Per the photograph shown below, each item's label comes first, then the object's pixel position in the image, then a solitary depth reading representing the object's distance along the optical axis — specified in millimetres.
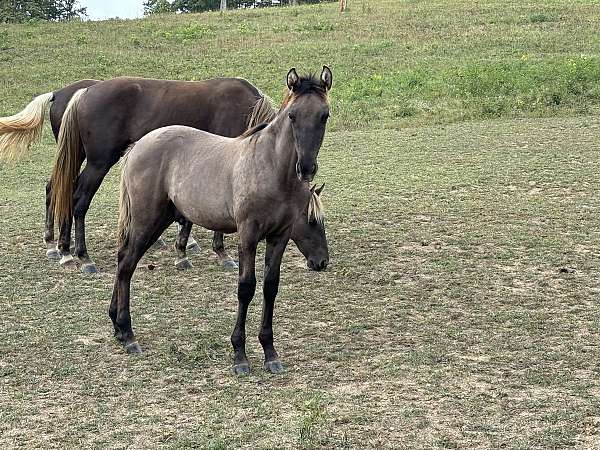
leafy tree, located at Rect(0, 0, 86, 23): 36531
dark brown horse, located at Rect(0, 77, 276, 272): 8773
